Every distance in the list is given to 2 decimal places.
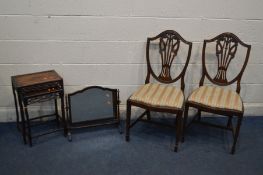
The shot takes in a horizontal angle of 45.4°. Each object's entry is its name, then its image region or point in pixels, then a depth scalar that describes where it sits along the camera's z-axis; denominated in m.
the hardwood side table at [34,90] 2.50
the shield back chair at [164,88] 2.57
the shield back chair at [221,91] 2.55
